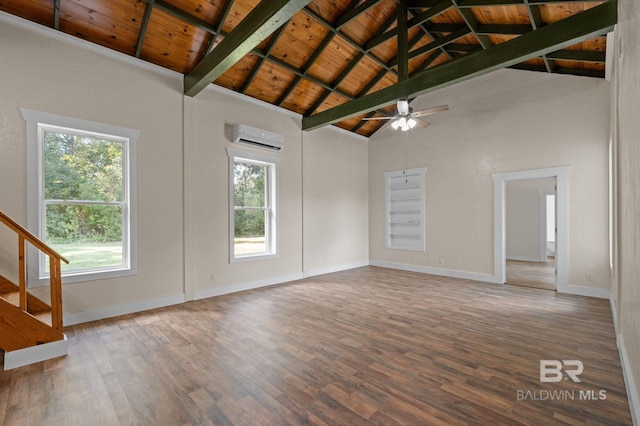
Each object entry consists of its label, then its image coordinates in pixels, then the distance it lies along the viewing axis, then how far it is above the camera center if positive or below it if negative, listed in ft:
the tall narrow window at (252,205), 17.06 +0.50
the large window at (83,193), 11.09 +0.85
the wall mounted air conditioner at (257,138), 16.51 +4.42
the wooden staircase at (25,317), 8.11 -2.92
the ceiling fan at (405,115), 14.61 +4.95
